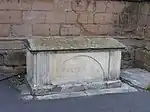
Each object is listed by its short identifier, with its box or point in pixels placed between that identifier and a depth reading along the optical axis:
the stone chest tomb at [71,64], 4.21
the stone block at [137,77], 4.89
